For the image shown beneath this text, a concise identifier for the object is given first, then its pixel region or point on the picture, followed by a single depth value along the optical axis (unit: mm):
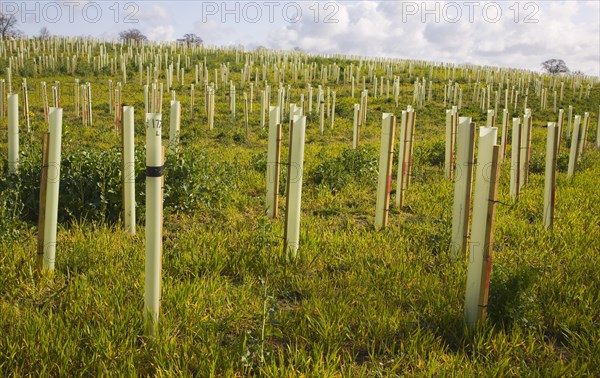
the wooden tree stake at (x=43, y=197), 3863
